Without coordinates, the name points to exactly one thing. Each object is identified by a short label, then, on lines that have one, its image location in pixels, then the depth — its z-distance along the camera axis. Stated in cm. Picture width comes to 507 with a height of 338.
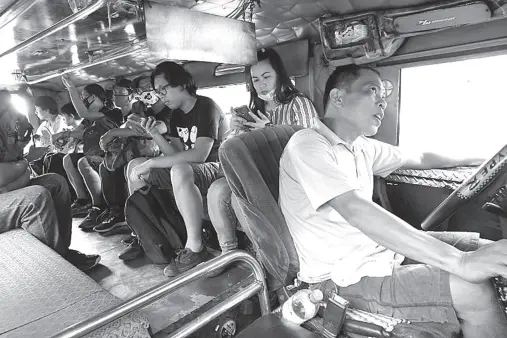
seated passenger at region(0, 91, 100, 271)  234
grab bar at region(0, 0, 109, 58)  189
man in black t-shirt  244
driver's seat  159
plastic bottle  129
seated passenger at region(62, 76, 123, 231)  409
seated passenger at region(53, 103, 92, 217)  444
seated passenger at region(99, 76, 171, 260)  284
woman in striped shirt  258
